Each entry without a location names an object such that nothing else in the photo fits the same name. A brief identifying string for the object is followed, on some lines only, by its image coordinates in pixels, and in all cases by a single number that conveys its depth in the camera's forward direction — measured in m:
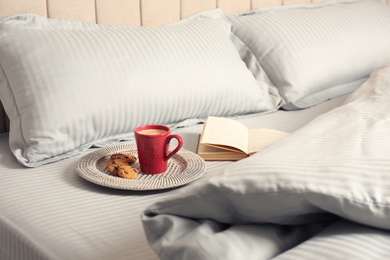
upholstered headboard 1.70
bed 0.83
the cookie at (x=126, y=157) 1.35
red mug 1.29
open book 1.45
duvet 0.79
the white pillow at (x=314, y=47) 1.97
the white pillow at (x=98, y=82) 1.44
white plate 1.25
